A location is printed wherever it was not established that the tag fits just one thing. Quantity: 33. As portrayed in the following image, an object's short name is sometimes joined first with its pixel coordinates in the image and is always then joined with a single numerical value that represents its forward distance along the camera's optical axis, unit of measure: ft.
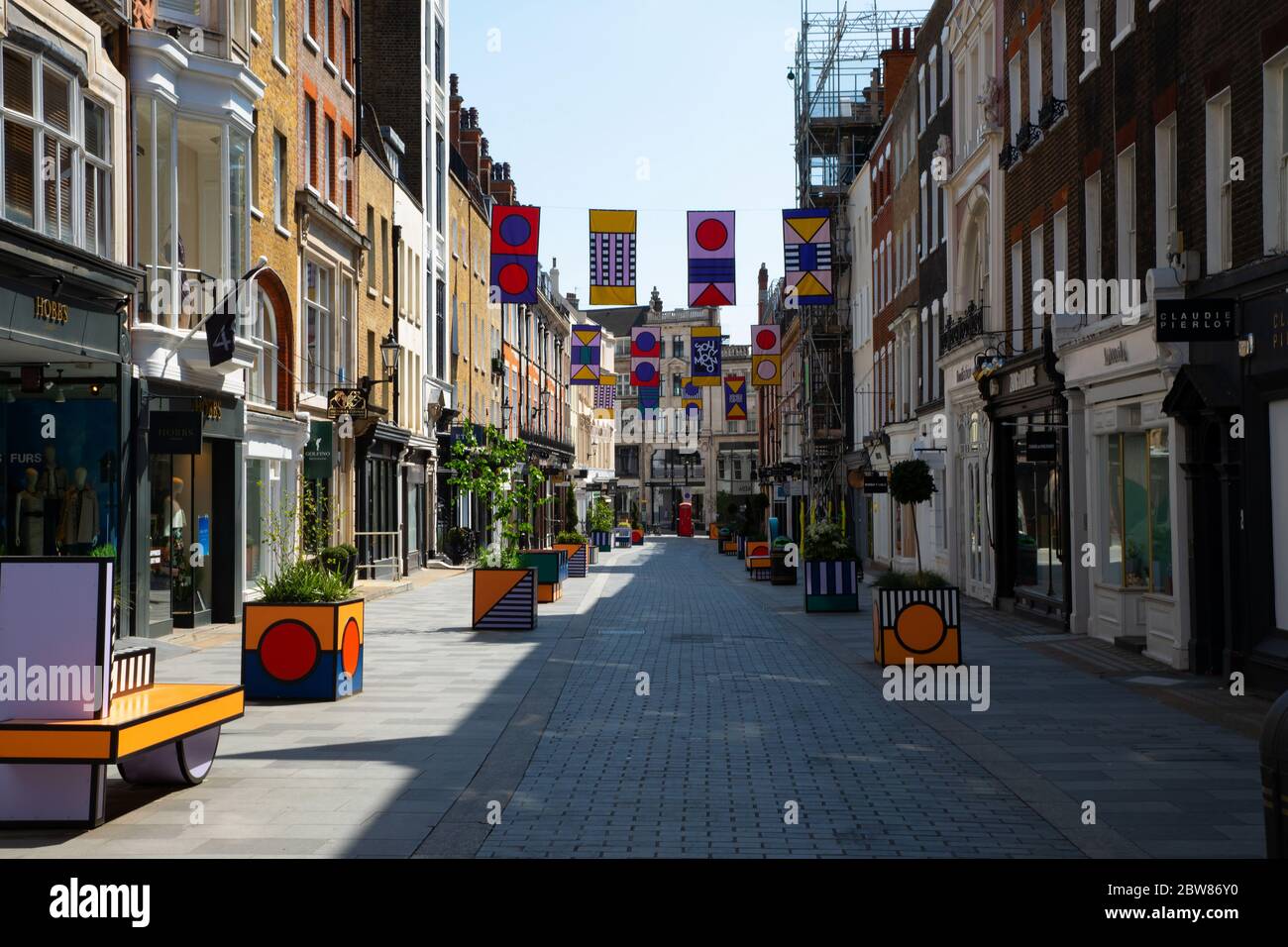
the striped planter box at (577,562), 129.08
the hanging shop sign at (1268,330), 42.37
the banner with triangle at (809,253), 104.53
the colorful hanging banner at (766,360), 152.97
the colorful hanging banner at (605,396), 245.04
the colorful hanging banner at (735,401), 190.84
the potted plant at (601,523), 197.57
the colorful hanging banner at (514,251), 98.58
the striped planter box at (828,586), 81.71
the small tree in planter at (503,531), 69.62
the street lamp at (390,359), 114.29
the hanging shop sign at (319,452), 94.17
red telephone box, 313.32
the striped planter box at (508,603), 69.56
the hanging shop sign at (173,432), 61.16
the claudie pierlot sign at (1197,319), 45.09
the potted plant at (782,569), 112.47
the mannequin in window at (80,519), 57.88
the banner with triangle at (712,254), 91.40
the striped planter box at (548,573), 91.97
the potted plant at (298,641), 43.88
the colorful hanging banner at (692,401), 204.85
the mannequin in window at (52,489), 57.26
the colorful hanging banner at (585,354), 169.07
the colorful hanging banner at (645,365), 157.99
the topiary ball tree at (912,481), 90.89
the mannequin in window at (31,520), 56.18
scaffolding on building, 166.20
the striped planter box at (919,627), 51.24
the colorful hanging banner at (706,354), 158.20
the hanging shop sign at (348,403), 98.89
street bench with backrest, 25.89
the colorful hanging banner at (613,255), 90.27
